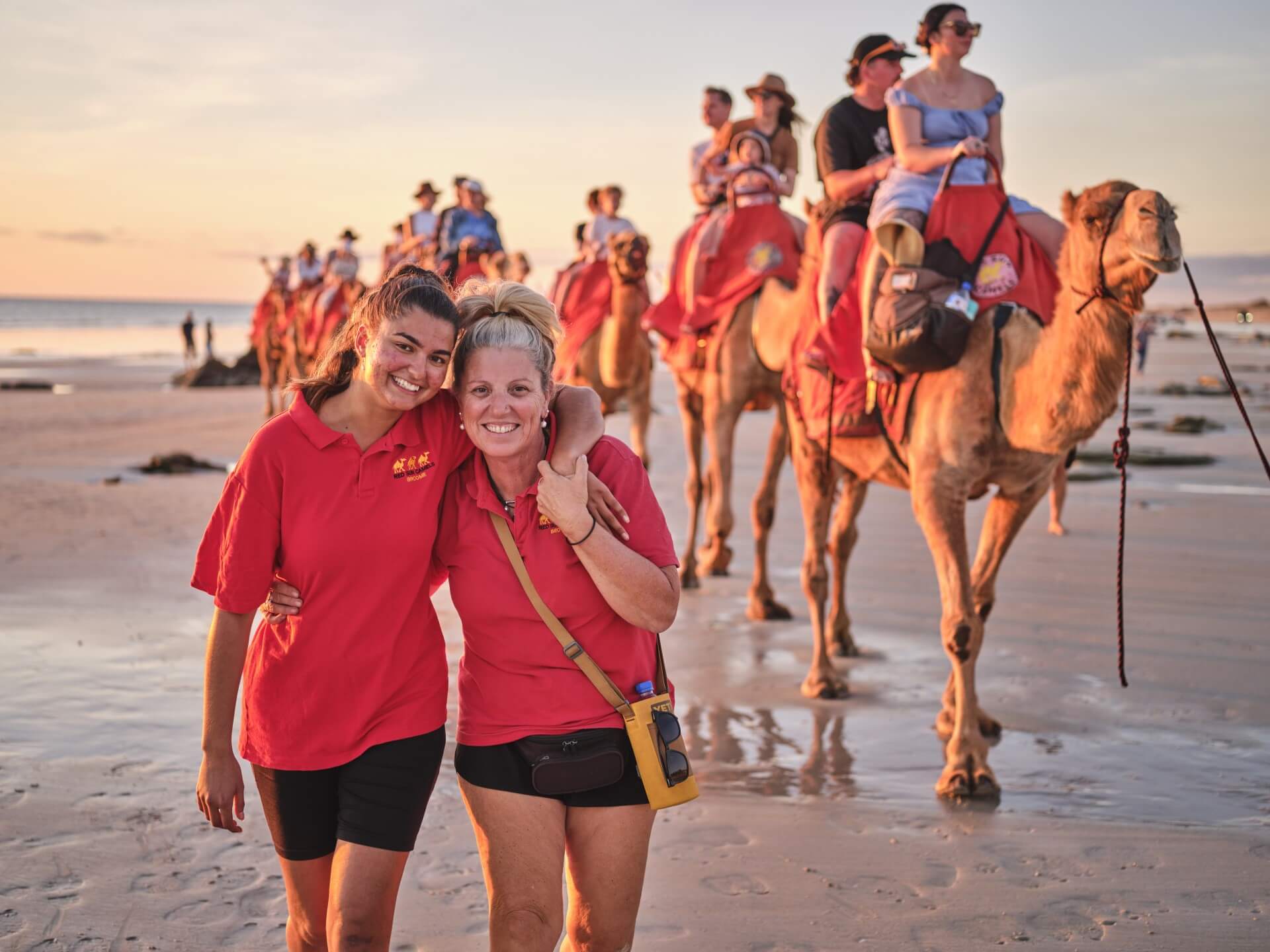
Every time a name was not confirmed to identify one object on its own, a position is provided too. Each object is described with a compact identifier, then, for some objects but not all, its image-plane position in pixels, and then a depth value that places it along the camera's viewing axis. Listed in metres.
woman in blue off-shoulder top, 6.36
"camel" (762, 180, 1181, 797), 5.42
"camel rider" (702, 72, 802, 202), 10.32
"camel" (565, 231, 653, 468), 11.15
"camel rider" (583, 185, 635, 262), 15.99
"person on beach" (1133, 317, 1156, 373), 35.99
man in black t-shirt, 7.45
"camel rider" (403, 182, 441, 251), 18.12
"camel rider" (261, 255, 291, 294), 28.64
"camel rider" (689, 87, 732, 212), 11.42
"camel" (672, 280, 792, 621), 9.89
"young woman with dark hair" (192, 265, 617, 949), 3.22
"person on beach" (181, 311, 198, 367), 48.22
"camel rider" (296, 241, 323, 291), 27.59
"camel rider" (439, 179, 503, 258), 16.03
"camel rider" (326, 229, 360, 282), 24.84
